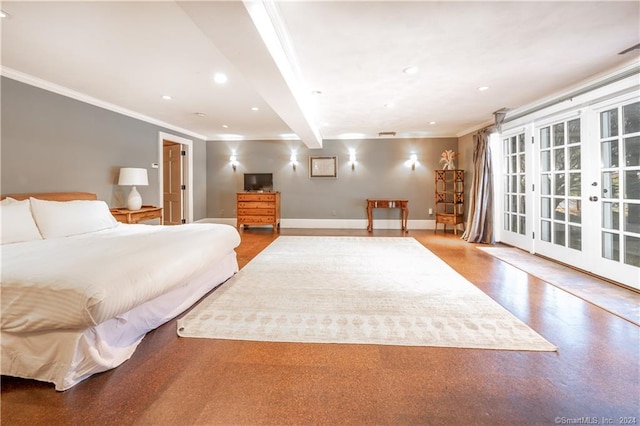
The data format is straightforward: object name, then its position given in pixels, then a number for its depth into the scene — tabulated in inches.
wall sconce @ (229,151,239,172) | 282.8
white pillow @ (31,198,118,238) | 103.2
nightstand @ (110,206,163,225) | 160.7
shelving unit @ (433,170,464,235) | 241.1
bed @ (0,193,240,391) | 54.0
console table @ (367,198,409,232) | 255.3
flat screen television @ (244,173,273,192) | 274.8
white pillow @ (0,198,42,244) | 91.4
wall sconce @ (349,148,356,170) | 273.9
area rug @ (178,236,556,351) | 74.7
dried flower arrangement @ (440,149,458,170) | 249.0
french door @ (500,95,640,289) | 110.3
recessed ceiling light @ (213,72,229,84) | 121.9
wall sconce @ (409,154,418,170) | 267.9
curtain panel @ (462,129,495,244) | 197.2
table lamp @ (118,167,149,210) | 166.9
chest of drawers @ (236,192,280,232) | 258.2
